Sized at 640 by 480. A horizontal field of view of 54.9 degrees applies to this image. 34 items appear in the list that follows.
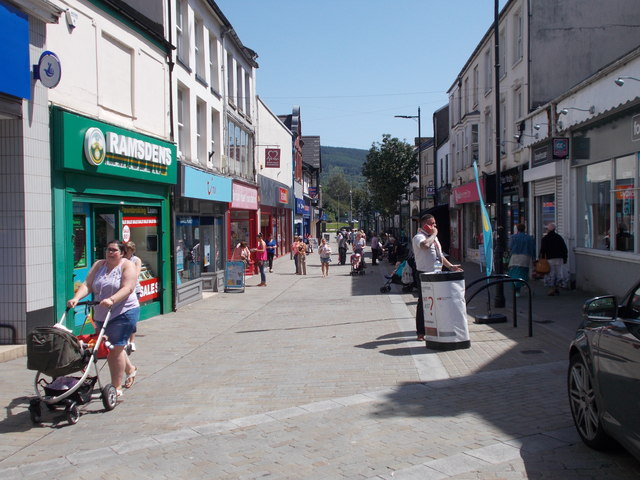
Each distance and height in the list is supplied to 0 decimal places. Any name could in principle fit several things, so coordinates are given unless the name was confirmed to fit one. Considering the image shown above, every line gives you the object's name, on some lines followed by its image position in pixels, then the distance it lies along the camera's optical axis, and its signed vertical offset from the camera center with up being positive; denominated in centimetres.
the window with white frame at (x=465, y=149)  2934 +409
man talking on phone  913 -27
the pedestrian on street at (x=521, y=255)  1431 -52
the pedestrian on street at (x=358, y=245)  2480 -45
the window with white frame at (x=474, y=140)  2844 +432
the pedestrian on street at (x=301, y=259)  2512 -104
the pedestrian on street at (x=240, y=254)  1966 -61
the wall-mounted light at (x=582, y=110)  1372 +288
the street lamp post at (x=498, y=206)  1306 +57
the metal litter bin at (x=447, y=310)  850 -107
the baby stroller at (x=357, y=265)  2503 -127
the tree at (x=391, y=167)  5119 +562
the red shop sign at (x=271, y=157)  2822 +357
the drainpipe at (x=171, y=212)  1394 +54
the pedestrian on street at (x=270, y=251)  2688 -72
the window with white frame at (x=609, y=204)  1273 +63
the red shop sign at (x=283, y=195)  3397 +227
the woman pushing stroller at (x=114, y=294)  646 -65
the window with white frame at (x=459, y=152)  3122 +418
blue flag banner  1165 -8
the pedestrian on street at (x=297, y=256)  2542 -90
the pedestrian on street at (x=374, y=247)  3075 -70
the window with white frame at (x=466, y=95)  3055 +692
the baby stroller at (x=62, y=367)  559 -121
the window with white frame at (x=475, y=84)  2789 +687
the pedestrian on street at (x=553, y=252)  1479 -48
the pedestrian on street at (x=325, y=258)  2477 -96
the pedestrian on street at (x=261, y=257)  2039 -76
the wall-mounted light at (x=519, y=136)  1964 +314
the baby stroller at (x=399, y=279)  1688 -128
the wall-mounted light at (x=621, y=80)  1134 +286
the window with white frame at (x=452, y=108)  3462 +709
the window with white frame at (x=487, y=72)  2562 +681
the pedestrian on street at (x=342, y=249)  3236 -79
